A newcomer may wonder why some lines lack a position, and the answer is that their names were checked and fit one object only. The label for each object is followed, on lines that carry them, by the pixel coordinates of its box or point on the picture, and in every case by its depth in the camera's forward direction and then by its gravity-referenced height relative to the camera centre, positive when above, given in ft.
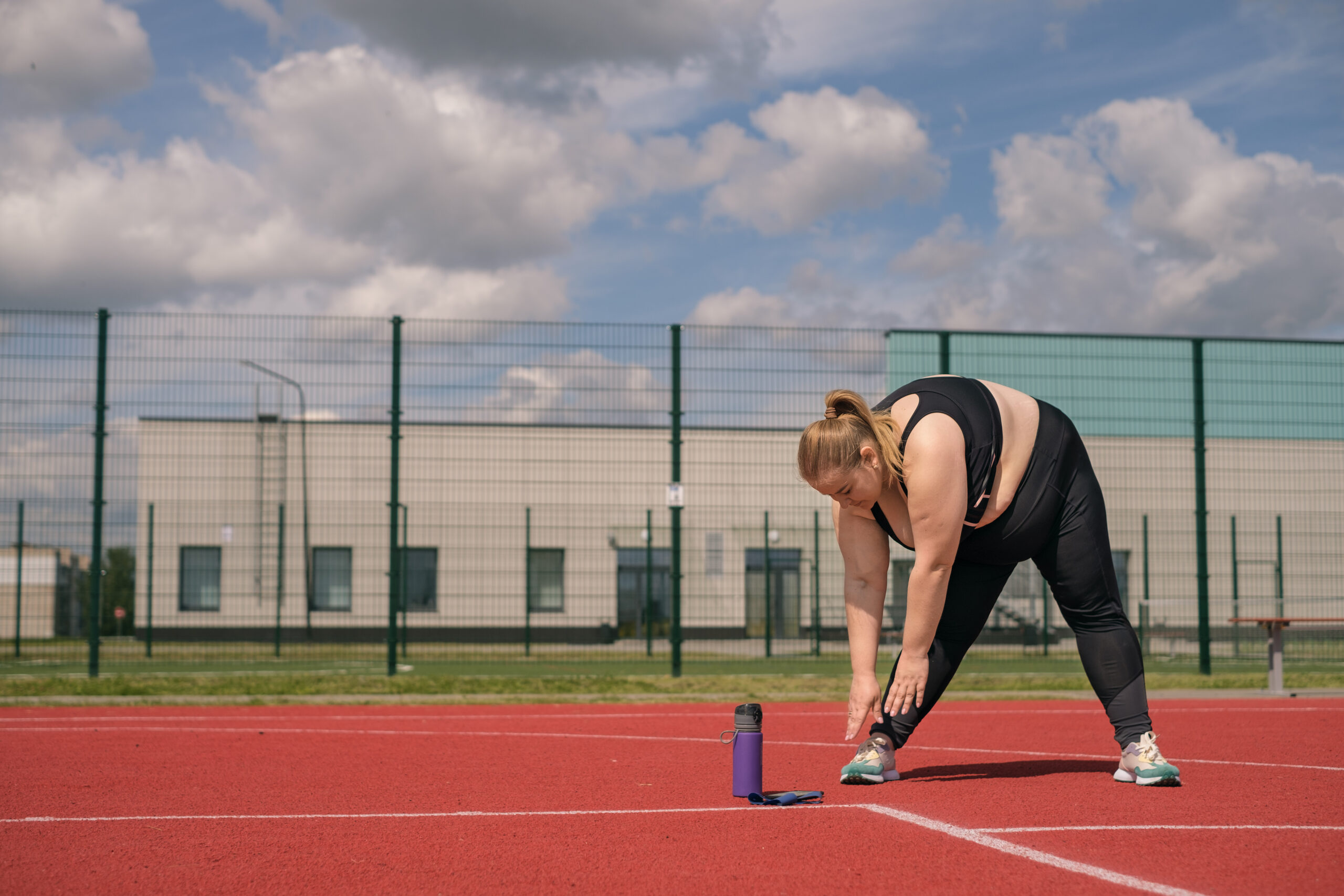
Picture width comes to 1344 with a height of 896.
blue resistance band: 13.79 -3.45
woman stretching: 13.10 -0.13
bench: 32.98 -3.83
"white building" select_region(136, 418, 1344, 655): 40.65 -0.52
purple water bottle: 14.33 -2.93
